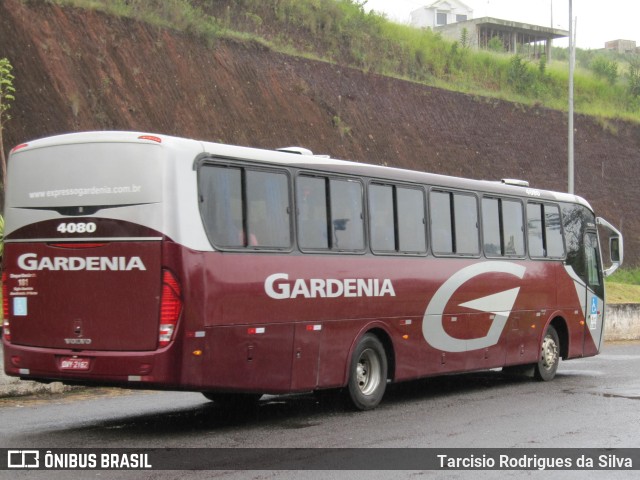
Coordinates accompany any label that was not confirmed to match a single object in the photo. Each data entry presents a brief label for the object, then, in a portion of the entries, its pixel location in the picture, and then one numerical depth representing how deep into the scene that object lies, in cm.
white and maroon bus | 1033
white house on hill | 9062
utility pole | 2997
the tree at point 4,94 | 2186
